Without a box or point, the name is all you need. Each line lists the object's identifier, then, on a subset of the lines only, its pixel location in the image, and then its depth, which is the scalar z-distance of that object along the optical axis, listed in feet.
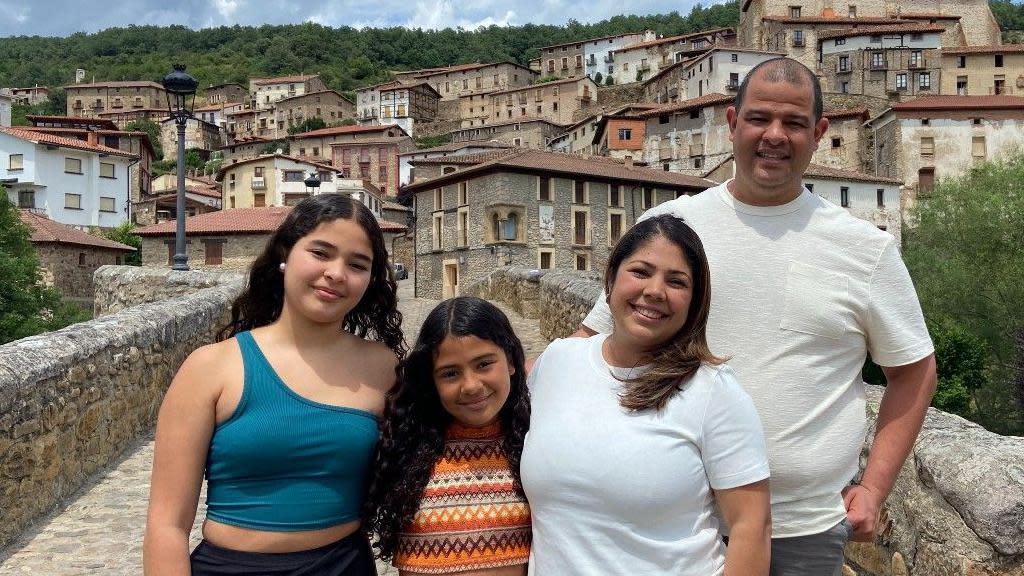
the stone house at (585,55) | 299.38
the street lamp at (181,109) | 37.29
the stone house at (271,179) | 169.89
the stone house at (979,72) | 199.00
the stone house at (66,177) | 156.56
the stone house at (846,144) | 175.22
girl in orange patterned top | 6.57
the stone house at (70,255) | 115.44
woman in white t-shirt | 5.70
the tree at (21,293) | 85.76
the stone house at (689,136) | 164.25
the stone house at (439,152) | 200.49
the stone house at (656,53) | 267.18
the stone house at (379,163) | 217.36
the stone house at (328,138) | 222.07
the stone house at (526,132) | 242.37
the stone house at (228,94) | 330.13
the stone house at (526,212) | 110.01
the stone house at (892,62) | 194.49
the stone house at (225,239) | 90.79
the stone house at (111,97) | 311.27
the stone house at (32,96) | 328.90
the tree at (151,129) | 268.00
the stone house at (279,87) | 316.19
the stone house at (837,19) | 219.00
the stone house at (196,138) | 268.97
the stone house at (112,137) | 188.46
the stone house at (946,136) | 159.43
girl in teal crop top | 6.02
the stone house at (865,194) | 143.74
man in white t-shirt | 6.86
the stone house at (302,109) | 287.89
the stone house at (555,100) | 263.08
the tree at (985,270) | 67.00
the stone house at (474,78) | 306.35
